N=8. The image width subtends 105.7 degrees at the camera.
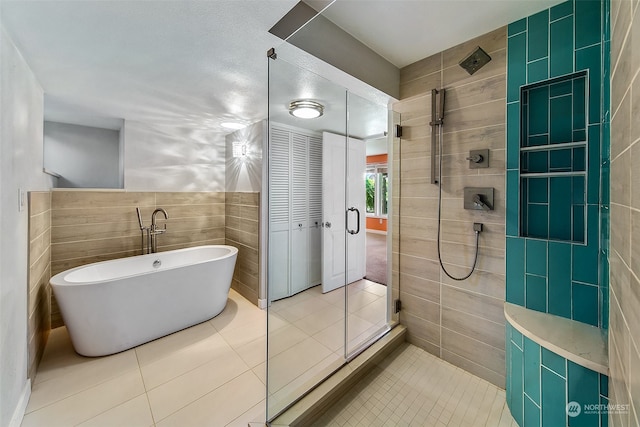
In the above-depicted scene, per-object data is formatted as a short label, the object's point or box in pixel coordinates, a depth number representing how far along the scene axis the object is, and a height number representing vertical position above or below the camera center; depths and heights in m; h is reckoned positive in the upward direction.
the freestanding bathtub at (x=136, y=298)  2.02 -0.81
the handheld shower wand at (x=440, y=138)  1.95 +0.62
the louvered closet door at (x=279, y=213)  1.99 +0.00
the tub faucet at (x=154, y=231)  3.07 -0.24
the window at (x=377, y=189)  2.43 +0.25
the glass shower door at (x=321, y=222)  1.94 -0.08
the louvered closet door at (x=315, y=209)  2.43 +0.04
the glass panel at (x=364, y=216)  2.34 -0.03
